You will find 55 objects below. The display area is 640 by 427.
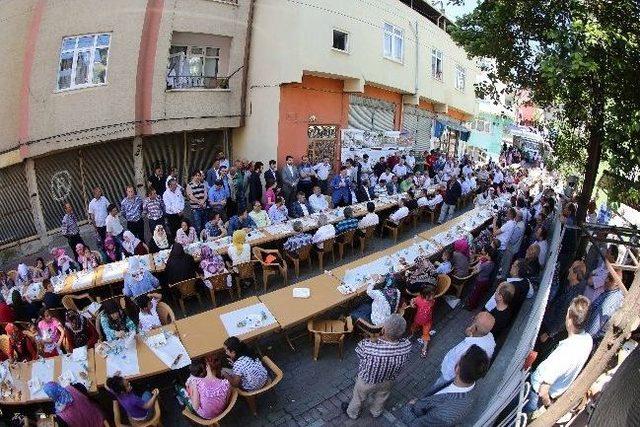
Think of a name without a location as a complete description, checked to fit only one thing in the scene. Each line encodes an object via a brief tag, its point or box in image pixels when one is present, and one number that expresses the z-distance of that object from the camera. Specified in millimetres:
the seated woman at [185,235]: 8953
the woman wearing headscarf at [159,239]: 9070
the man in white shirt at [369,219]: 10078
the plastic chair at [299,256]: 9023
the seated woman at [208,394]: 4844
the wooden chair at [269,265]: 8461
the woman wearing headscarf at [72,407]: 4598
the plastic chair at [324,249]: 9375
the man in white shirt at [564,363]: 4180
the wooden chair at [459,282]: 7863
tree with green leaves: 4605
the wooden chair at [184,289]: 7562
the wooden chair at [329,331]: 6336
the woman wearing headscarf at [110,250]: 8773
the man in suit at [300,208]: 11133
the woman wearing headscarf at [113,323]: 6051
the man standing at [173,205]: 10141
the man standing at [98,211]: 9743
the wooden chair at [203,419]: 4816
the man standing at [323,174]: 13773
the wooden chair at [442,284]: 7473
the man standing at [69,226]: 9414
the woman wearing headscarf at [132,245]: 8852
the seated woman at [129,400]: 4820
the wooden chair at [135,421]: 4766
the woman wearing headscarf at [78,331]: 6148
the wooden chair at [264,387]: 5160
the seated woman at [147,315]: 6234
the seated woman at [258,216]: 10070
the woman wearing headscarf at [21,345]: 6012
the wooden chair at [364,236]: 10359
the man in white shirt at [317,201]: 11531
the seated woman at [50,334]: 6000
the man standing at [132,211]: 9875
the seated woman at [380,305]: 6449
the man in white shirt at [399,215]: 10898
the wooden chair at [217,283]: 7730
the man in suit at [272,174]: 12617
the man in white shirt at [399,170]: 15469
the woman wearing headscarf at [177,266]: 7582
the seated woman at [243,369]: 5137
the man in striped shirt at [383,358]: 4754
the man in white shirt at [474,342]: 4785
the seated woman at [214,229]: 9546
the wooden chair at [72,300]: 6996
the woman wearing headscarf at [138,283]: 7223
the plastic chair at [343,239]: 9836
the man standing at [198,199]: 10594
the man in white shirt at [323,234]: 9195
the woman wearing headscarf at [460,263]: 7852
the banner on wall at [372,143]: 16172
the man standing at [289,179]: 12938
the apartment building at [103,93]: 10367
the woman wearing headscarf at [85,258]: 8188
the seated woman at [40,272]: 8055
